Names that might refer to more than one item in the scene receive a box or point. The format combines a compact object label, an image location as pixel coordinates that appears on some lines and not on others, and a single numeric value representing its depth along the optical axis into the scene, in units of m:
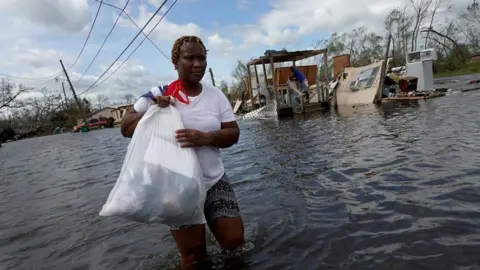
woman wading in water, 2.56
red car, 55.24
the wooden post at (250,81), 23.67
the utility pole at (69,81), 48.63
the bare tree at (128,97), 101.75
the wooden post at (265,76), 21.13
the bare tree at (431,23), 54.53
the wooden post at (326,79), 20.84
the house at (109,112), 73.50
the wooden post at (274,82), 18.94
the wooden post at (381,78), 17.40
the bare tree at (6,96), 51.11
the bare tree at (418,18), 54.77
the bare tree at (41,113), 78.38
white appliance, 20.05
